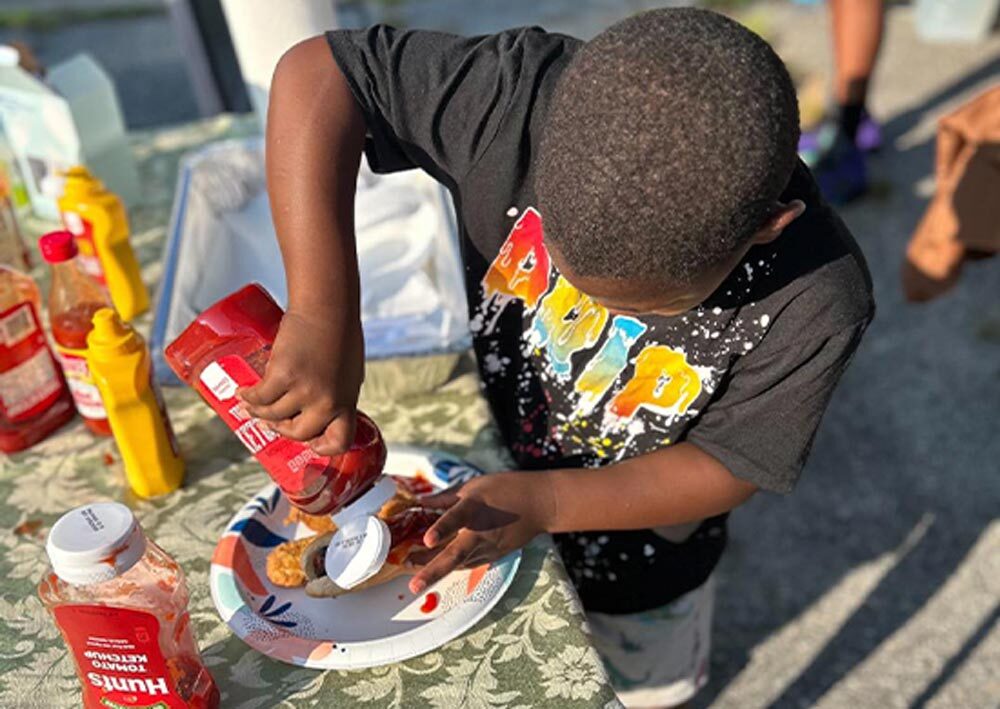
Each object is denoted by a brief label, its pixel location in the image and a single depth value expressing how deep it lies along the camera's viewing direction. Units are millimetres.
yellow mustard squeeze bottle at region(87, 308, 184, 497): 1153
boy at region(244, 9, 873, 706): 830
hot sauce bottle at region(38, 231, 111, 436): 1242
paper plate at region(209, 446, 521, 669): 1018
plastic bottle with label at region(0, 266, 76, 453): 1263
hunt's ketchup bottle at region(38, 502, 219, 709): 854
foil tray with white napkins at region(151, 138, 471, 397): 1335
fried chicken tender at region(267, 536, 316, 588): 1103
